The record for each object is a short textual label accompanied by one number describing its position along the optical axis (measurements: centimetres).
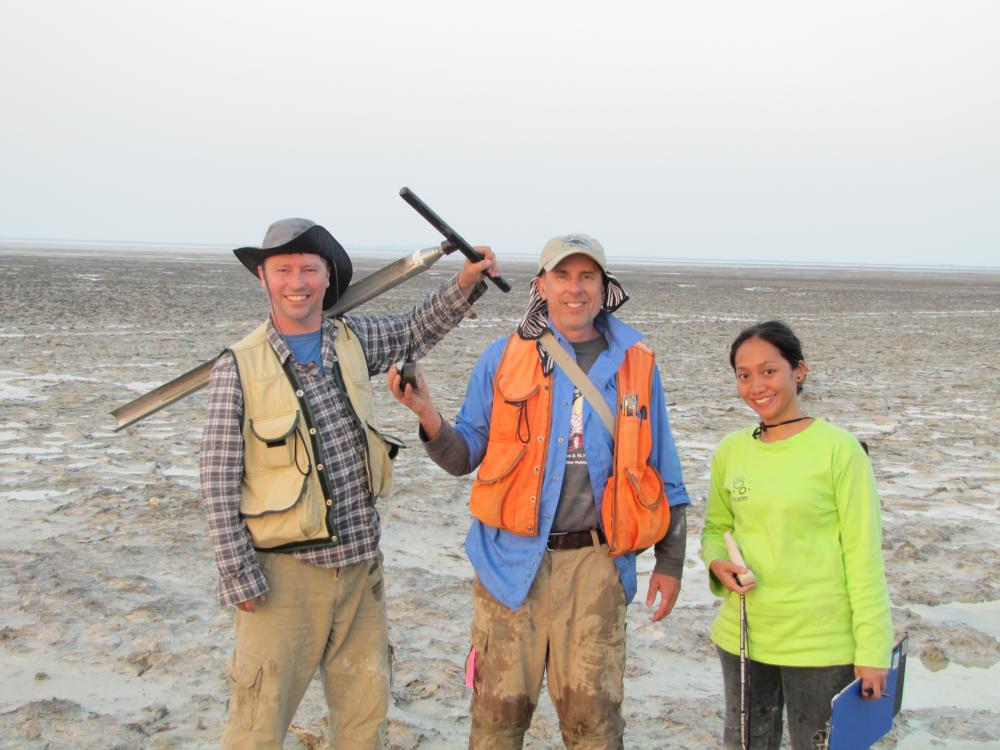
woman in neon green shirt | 299
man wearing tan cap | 315
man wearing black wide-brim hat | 303
